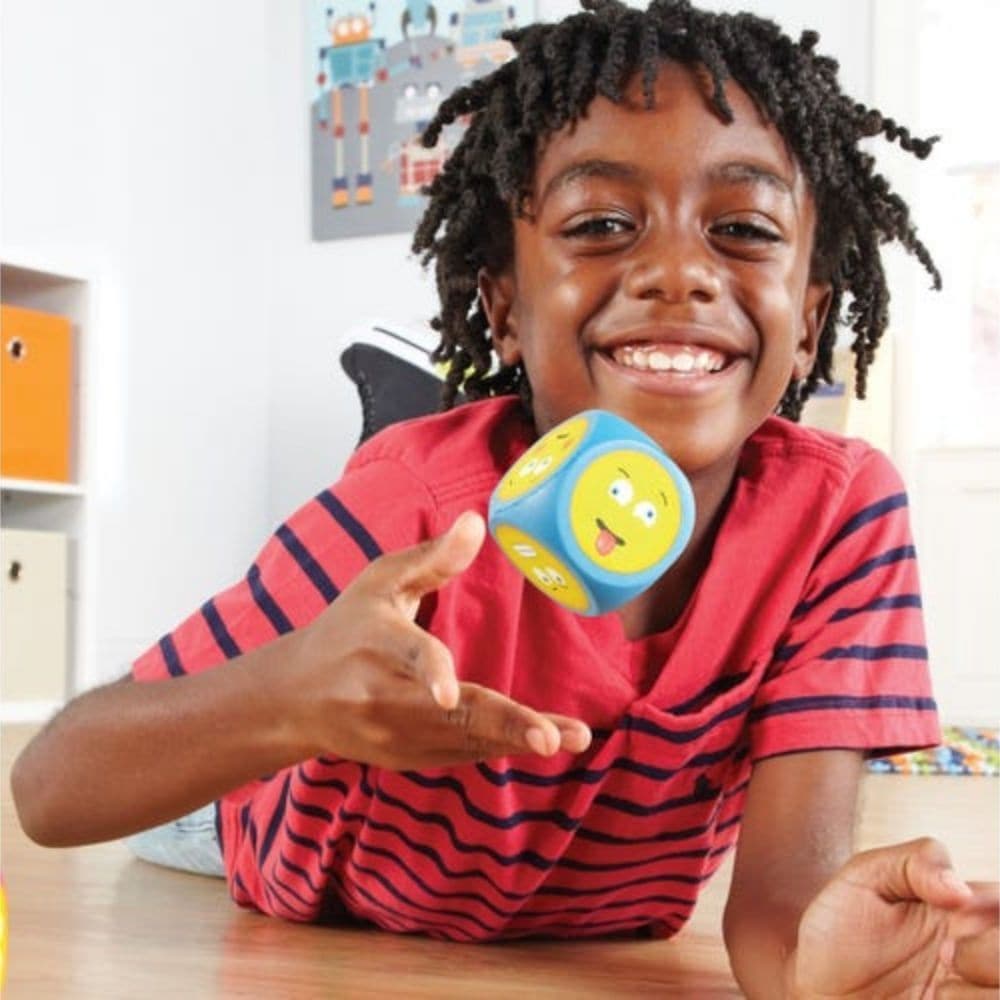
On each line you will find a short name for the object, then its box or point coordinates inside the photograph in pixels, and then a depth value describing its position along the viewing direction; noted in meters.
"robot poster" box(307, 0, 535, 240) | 3.23
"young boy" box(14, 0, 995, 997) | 0.76
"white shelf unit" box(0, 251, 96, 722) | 2.63
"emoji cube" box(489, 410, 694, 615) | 0.60
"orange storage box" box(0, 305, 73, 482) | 2.48
